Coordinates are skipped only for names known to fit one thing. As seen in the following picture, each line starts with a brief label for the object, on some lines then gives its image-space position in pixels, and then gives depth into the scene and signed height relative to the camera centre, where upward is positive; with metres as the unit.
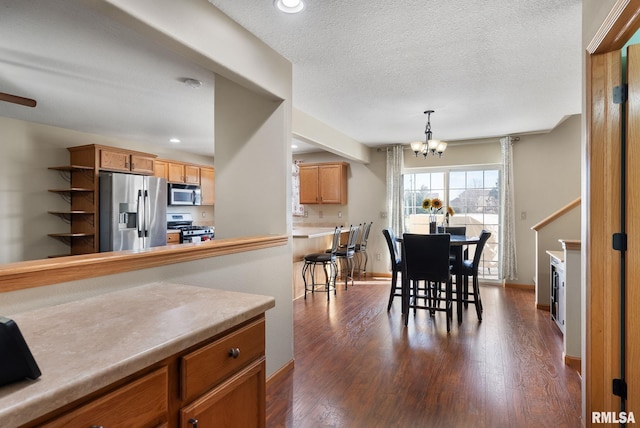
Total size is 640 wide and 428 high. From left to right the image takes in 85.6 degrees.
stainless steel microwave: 6.00 +0.36
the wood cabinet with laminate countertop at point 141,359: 0.73 -0.36
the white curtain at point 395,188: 6.10 +0.47
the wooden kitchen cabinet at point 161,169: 5.85 +0.79
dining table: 3.73 -0.65
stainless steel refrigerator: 4.57 +0.05
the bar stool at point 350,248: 5.29 -0.54
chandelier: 4.20 +0.86
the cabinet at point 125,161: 4.71 +0.78
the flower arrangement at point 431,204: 4.14 +0.12
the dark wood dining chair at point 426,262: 3.50 -0.50
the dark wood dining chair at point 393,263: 4.10 -0.59
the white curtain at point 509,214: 5.41 +0.00
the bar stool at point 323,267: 4.81 -0.78
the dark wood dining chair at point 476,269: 3.76 -0.62
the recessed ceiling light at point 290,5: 1.98 +1.22
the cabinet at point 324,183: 6.43 +0.60
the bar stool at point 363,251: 6.04 -0.64
